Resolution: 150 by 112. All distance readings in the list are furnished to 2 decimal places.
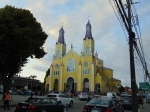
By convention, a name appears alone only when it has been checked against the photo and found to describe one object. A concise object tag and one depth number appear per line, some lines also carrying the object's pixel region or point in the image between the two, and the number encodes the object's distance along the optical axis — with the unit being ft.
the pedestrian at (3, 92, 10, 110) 38.38
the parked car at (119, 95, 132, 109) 48.54
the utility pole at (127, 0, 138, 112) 26.92
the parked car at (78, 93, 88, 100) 88.95
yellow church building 140.59
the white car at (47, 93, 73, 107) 47.78
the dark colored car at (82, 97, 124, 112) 22.17
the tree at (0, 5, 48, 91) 49.50
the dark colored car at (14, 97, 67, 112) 25.74
